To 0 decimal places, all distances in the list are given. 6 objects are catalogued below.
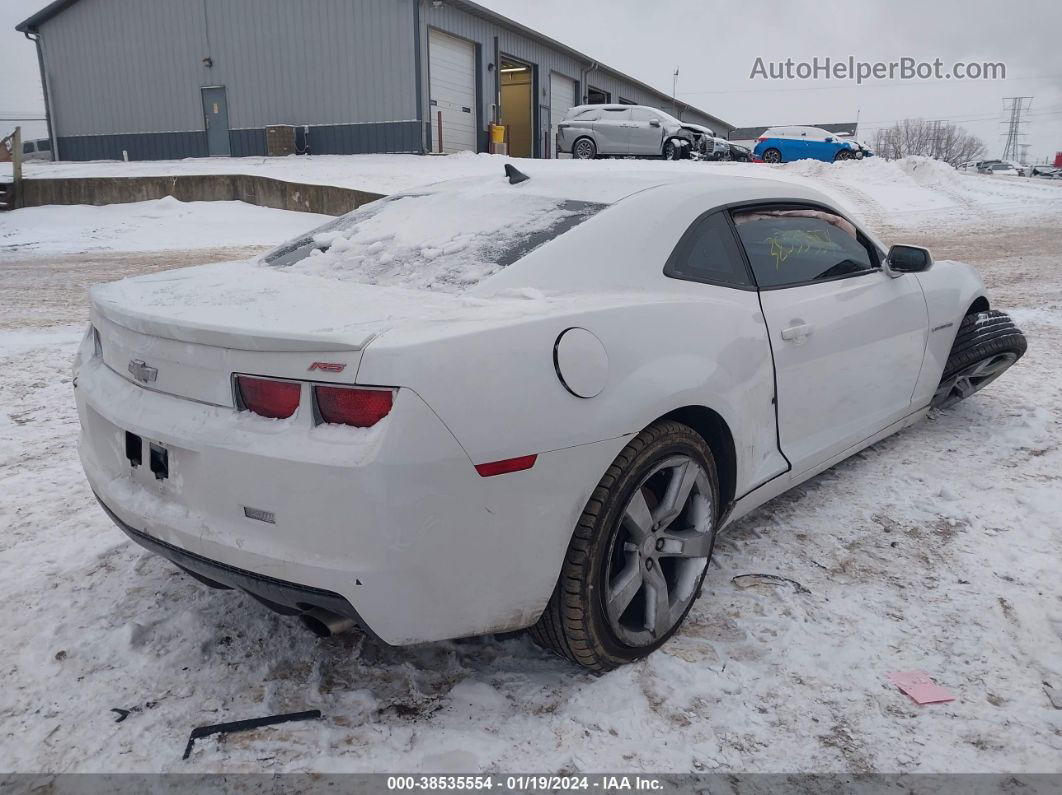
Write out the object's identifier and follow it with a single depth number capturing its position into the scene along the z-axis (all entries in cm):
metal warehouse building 2091
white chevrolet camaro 187
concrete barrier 1739
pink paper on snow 225
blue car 2461
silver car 2223
